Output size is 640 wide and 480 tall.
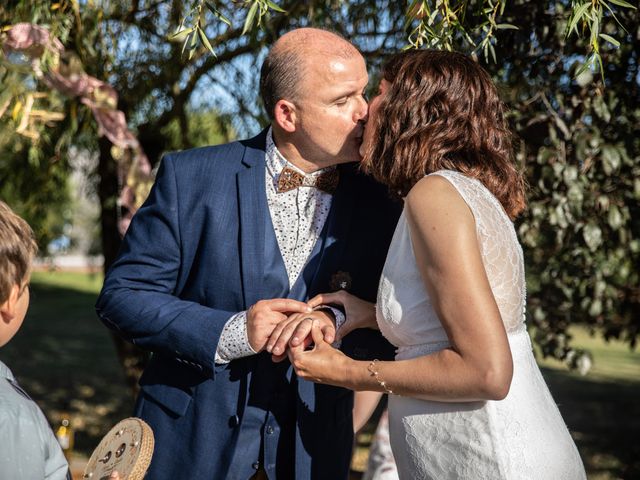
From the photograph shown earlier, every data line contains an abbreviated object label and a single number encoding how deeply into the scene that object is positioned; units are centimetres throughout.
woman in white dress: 196
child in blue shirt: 183
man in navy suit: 250
